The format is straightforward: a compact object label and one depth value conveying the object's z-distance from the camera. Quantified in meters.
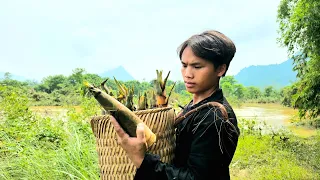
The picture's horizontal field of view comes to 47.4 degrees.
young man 1.06
